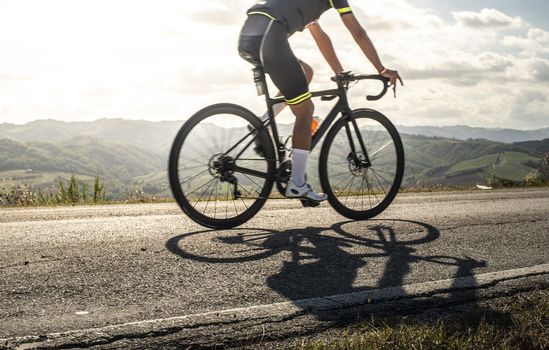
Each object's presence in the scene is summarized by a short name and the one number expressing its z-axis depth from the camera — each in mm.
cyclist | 5211
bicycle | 5289
